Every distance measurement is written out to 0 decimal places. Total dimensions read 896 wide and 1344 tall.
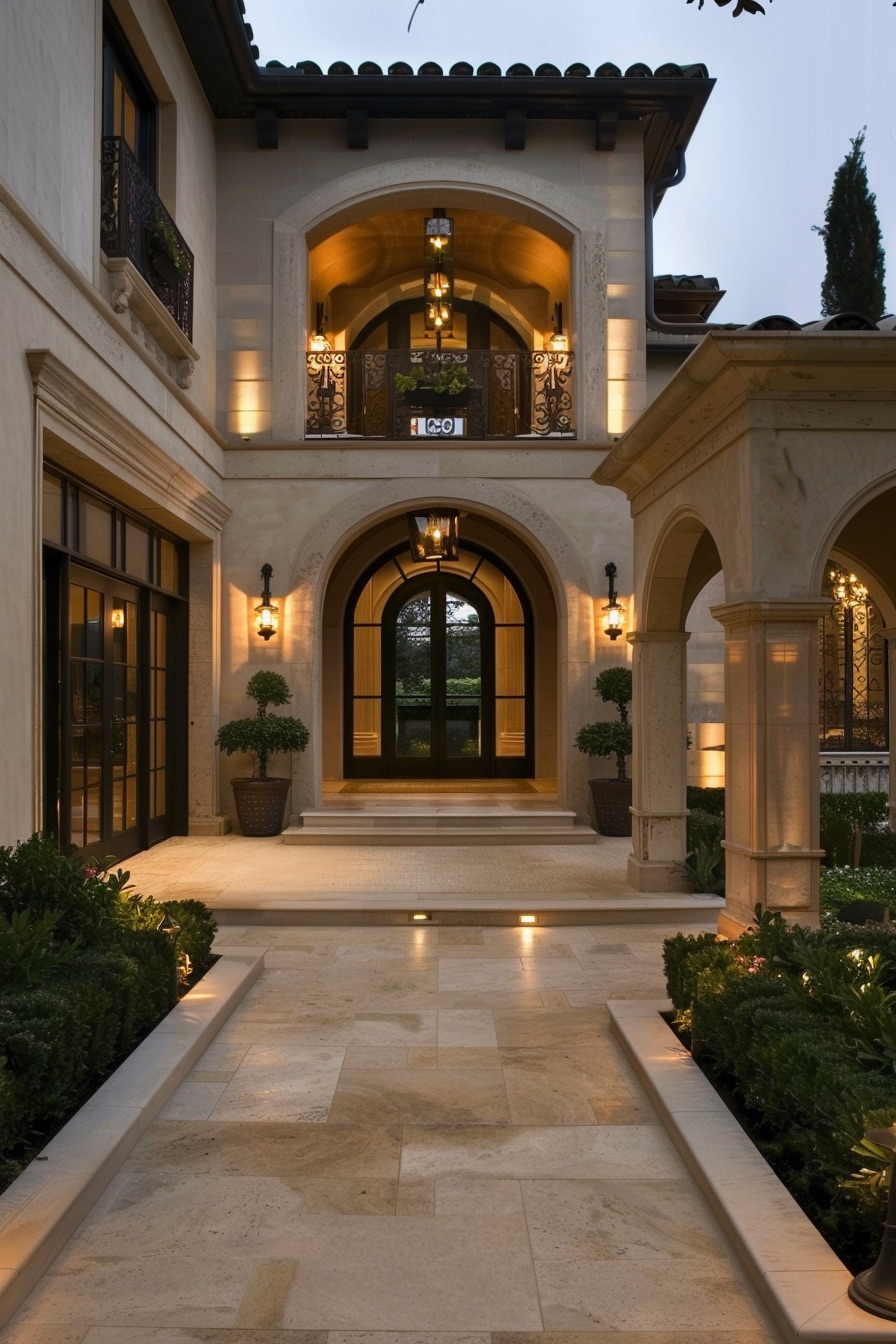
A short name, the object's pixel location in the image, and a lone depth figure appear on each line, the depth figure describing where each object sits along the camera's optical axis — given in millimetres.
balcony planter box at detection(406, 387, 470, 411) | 14617
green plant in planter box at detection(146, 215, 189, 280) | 10914
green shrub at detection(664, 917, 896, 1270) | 3582
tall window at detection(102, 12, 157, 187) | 10656
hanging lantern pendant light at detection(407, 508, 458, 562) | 13922
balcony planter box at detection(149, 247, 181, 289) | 10984
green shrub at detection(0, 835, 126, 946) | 5703
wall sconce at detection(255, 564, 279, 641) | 14109
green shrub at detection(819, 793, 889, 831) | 12430
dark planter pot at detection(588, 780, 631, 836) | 13570
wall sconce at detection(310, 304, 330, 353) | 15434
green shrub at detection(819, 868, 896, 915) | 8359
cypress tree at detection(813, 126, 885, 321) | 21875
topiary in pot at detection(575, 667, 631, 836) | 13375
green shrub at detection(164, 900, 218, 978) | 6926
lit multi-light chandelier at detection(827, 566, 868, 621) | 15430
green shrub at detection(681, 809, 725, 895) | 9836
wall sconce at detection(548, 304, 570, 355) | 15650
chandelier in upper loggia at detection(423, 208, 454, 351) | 13812
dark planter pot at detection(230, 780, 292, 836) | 13414
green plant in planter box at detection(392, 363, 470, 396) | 14461
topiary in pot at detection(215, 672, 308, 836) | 13352
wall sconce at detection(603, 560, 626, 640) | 14031
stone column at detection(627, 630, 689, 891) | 9945
